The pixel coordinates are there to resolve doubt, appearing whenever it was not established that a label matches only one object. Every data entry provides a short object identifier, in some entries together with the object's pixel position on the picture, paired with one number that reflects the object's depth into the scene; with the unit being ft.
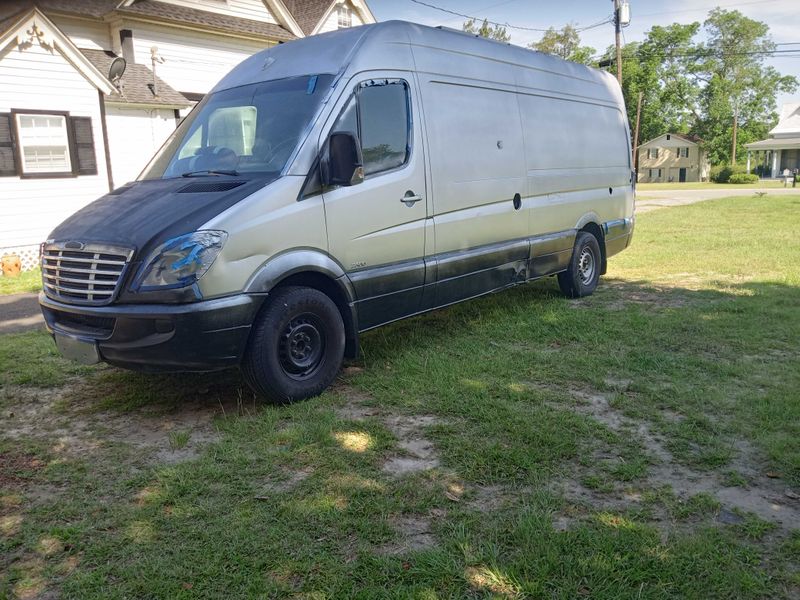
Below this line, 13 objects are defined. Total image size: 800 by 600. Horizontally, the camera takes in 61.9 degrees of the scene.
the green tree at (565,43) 221.25
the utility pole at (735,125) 224.33
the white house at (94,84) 44.14
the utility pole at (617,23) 102.01
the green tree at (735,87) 237.45
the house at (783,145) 211.20
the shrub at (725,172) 194.14
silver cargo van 14.26
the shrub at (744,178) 184.96
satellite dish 49.03
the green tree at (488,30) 193.98
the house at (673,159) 240.53
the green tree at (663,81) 231.91
